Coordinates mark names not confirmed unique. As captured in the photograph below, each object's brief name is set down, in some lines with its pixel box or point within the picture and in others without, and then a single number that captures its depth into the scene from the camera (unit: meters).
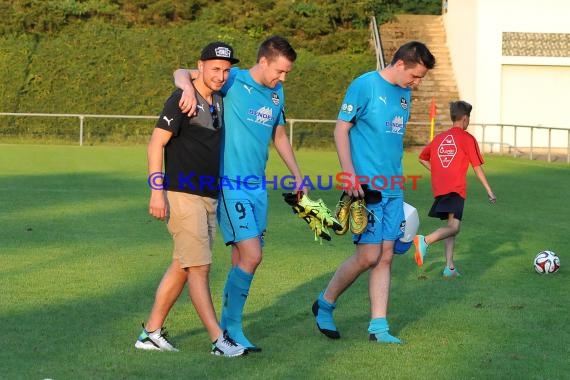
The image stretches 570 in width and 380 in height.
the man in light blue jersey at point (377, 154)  13.94
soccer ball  19.88
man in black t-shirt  12.72
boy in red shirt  20.65
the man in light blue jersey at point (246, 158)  13.37
